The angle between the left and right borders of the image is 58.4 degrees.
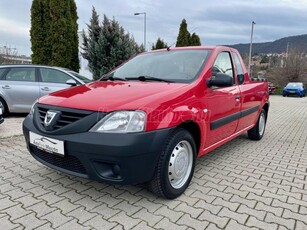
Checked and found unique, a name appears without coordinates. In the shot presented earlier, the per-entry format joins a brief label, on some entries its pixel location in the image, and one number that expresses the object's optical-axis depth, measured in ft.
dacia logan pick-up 8.09
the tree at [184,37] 60.18
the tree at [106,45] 37.83
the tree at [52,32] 34.32
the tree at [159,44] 61.16
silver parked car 22.67
